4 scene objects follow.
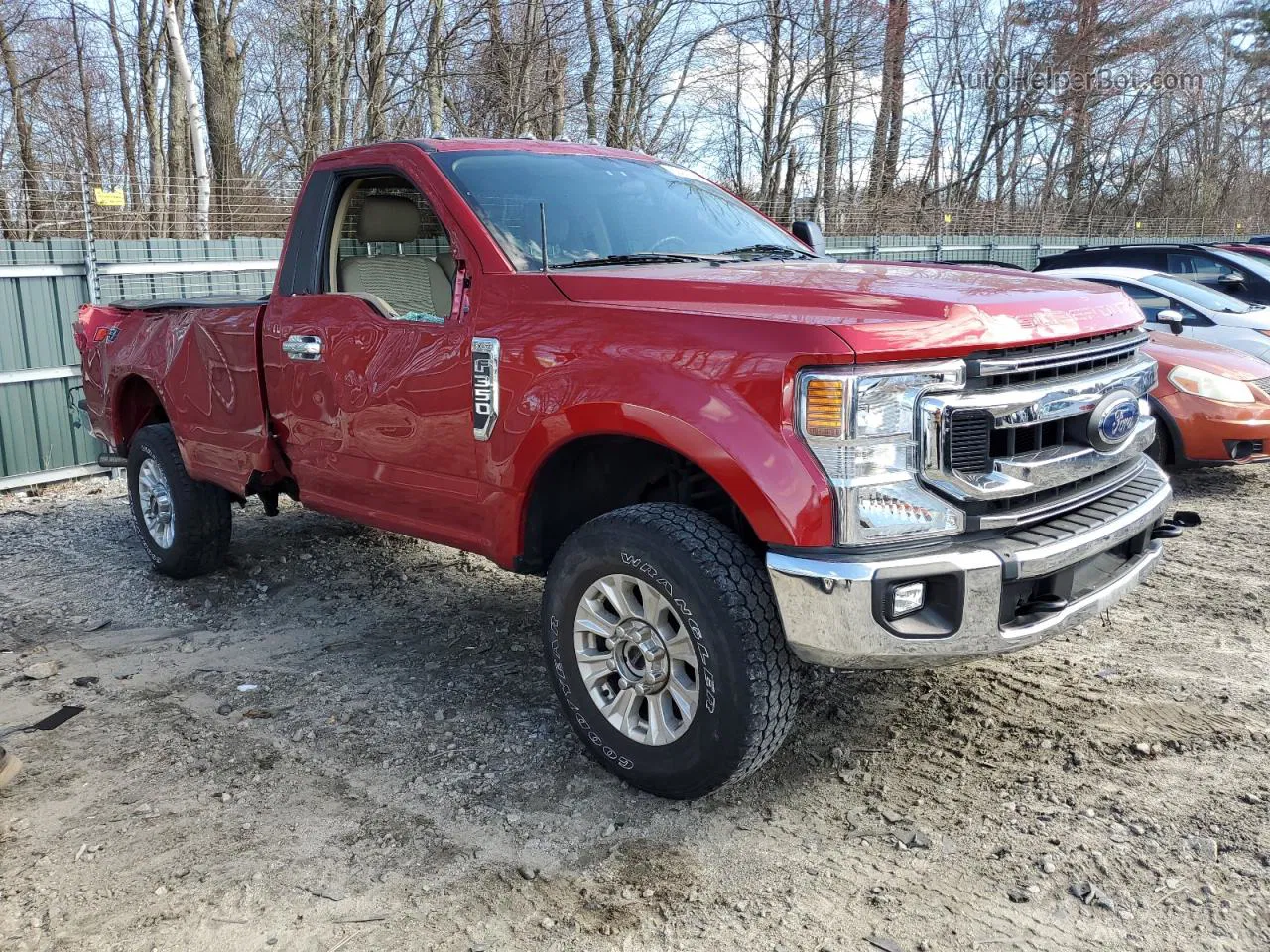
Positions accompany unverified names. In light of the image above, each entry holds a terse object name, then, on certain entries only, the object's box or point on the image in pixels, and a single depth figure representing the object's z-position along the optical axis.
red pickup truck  2.80
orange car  6.70
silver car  8.30
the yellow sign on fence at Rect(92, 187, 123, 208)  8.66
